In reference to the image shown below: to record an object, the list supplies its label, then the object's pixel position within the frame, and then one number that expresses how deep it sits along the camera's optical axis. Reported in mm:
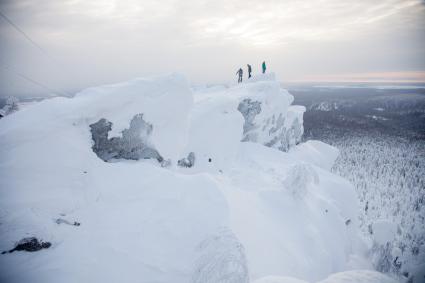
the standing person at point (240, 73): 31859
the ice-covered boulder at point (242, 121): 17469
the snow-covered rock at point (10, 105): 18016
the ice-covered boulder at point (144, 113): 10148
